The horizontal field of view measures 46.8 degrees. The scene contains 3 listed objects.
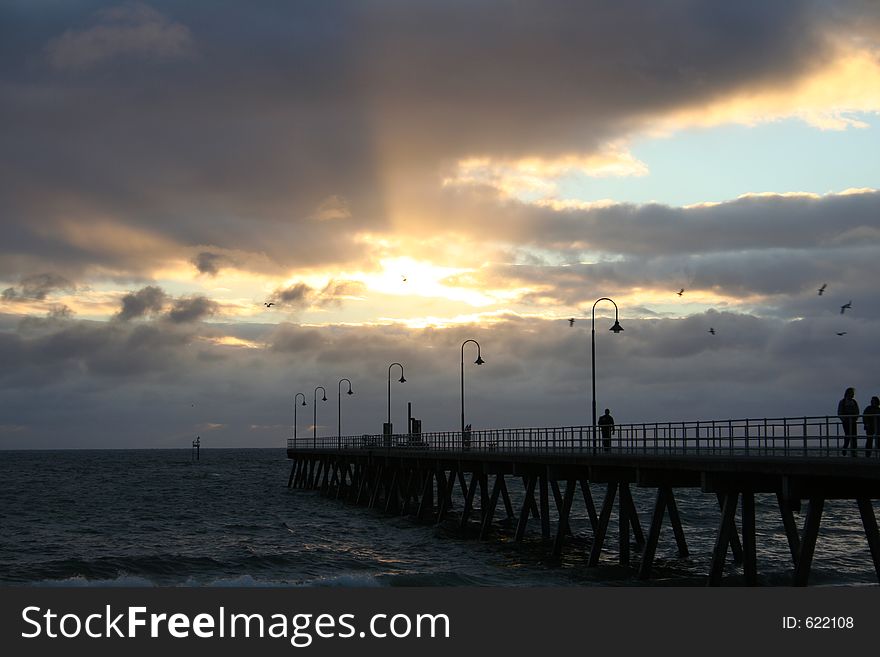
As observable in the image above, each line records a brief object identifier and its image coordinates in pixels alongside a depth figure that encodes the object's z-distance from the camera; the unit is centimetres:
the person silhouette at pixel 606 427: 3547
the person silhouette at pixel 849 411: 2448
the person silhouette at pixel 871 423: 2173
